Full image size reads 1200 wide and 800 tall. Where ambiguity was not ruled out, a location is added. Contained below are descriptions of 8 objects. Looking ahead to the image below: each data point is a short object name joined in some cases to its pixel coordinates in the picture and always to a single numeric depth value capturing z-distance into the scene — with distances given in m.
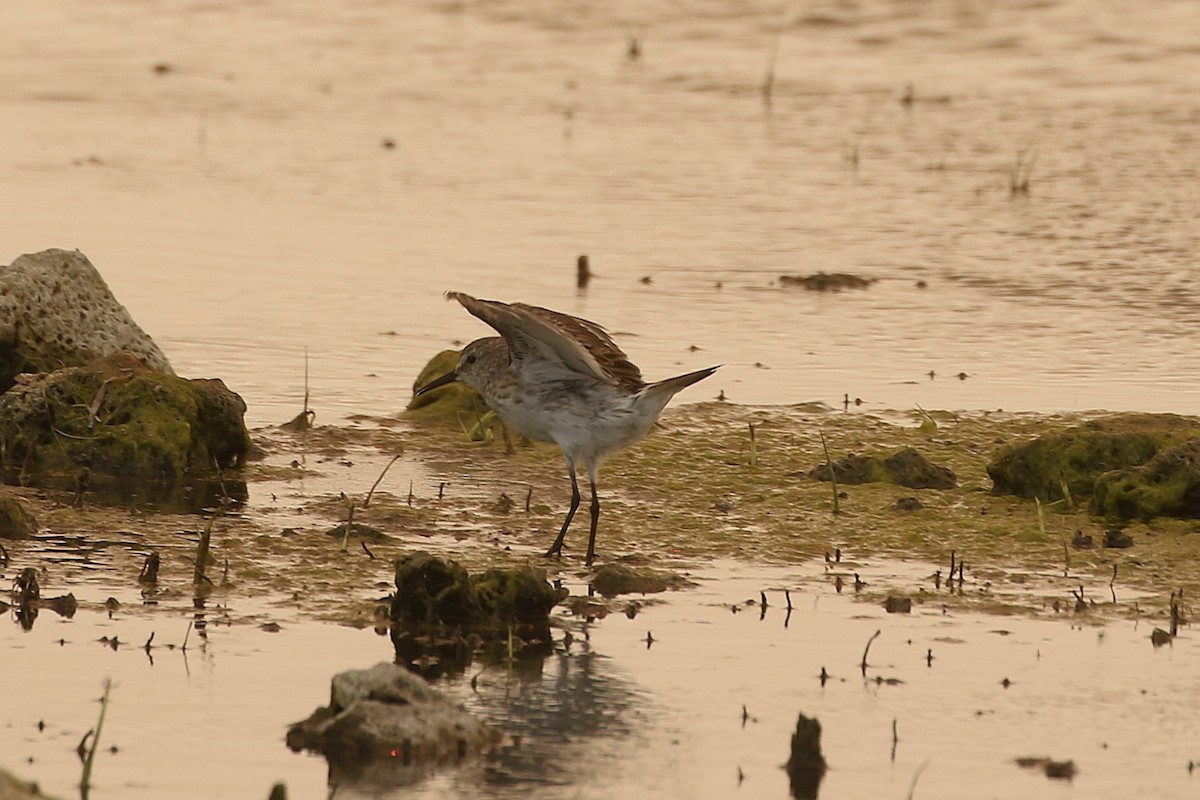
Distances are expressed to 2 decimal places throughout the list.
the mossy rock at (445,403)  21.58
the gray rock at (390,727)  12.21
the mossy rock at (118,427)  19.02
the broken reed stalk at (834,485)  18.48
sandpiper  17.36
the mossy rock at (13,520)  16.58
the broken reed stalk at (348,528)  16.70
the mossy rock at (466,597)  14.80
